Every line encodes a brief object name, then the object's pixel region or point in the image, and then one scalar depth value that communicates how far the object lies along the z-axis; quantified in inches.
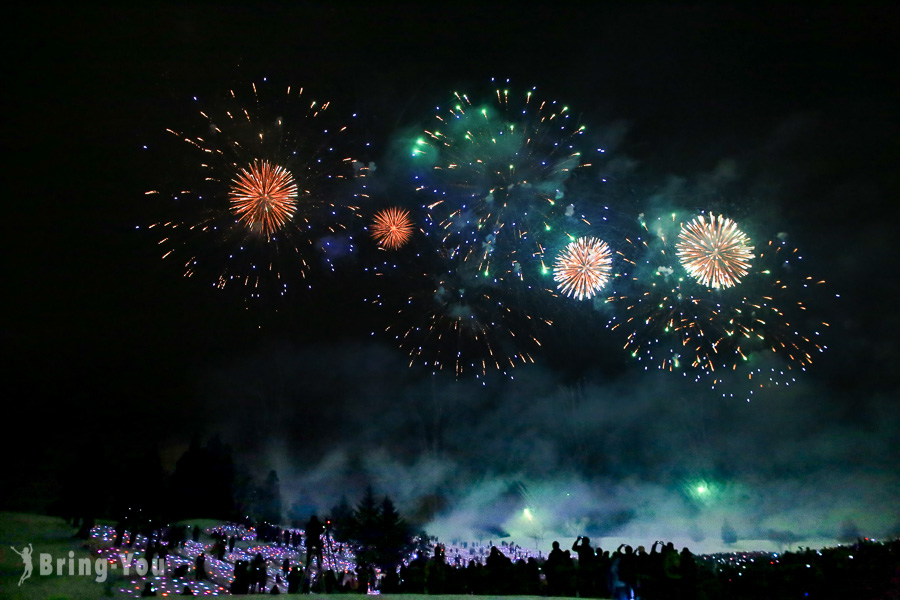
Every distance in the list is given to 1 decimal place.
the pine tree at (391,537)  1726.1
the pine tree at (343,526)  1871.3
